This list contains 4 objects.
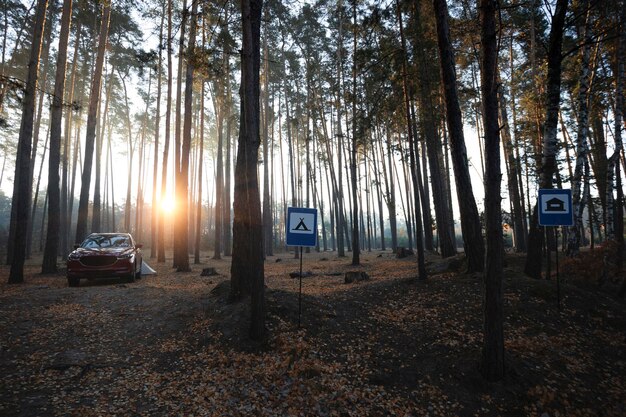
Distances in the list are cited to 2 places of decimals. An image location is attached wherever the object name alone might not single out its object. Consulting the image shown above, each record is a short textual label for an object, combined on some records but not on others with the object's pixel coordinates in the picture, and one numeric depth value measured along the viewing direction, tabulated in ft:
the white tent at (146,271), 44.34
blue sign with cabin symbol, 22.20
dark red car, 31.60
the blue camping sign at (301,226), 19.39
